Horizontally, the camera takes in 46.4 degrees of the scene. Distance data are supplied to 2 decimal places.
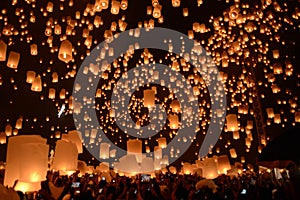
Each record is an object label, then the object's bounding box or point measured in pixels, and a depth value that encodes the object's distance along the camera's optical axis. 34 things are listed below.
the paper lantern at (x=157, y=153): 16.06
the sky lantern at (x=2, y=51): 7.10
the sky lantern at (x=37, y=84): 8.99
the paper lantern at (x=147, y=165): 10.02
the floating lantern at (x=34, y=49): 8.97
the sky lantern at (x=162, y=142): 14.26
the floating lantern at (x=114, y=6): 7.16
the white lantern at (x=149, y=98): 8.88
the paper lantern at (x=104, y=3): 6.23
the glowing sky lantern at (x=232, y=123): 10.08
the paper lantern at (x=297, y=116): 11.30
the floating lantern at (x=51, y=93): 11.12
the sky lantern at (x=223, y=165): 10.32
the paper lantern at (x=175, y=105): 10.52
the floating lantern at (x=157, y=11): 7.57
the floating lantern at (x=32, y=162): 4.43
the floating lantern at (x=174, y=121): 10.82
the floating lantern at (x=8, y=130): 13.23
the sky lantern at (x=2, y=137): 13.14
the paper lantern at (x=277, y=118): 12.16
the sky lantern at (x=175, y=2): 7.02
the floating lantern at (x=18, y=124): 13.42
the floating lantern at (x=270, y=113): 11.62
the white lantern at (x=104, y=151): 11.82
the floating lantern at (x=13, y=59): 7.89
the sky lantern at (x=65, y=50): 7.25
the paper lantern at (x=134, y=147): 9.47
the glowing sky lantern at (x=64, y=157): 6.19
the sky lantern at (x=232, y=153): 13.99
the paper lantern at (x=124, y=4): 7.41
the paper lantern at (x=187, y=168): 14.02
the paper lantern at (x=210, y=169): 9.30
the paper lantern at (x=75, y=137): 8.77
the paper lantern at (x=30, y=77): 9.29
